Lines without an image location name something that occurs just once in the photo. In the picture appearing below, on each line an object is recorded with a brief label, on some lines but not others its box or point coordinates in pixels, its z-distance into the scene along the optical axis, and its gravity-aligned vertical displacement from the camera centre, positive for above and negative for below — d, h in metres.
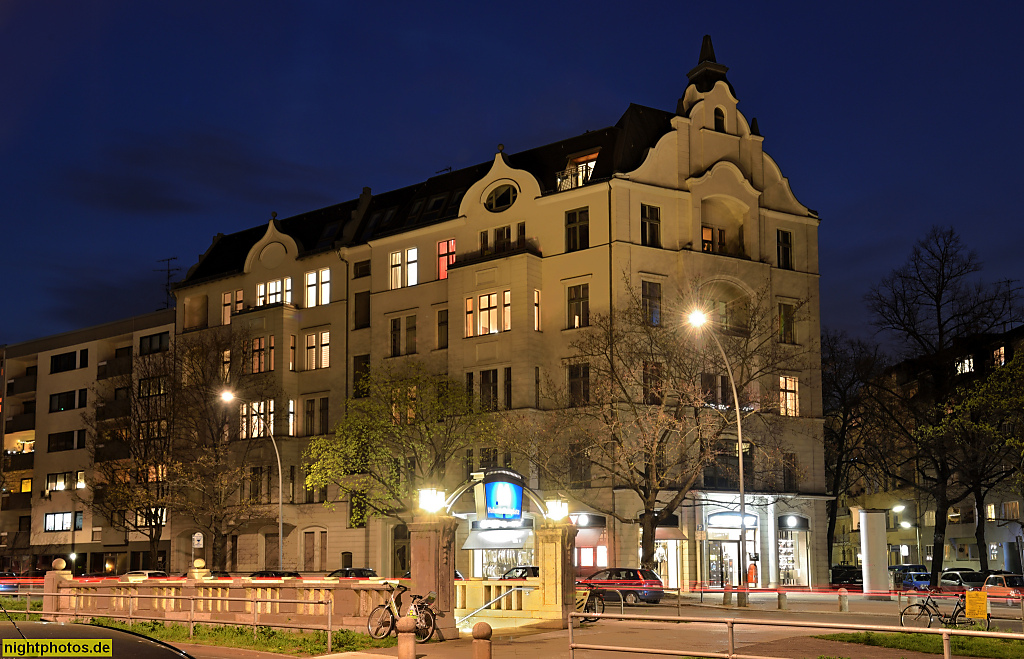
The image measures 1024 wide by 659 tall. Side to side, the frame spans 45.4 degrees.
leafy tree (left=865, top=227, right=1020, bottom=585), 60.50 +7.18
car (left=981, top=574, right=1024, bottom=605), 35.41 -2.93
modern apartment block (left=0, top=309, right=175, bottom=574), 83.62 +4.60
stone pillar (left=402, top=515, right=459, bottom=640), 27.19 -1.26
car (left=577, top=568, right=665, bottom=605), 44.97 -2.99
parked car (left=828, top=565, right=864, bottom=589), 69.18 -4.25
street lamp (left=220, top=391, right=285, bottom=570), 56.06 +4.82
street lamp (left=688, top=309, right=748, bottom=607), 41.25 +0.34
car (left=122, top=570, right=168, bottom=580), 52.33 -3.06
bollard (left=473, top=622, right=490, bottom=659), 17.81 -1.99
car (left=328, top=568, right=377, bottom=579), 54.62 -3.01
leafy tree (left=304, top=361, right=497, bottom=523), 56.09 +2.97
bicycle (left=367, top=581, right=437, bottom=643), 25.62 -2.38
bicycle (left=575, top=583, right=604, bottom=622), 31.65 -2.57
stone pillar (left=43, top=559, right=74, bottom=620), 32.66 -2.04
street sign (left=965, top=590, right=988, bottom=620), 24.20 -2.09
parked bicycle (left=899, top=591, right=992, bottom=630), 28.70 -2.83
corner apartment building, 58.47 +11.00
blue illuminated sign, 31.81 +0.20
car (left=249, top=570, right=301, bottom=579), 51.61 -2.94
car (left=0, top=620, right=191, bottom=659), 9.66 -1.02
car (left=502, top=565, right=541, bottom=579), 41.19 -2.30
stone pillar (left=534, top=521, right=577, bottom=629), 30.20 -1.65
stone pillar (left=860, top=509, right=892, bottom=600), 42.59 -1.81
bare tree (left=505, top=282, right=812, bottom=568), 48.62 +4.04
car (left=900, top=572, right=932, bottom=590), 62.78 -4.18
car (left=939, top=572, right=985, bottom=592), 56.56 -3.73
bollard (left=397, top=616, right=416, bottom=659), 18.58 -2.09
